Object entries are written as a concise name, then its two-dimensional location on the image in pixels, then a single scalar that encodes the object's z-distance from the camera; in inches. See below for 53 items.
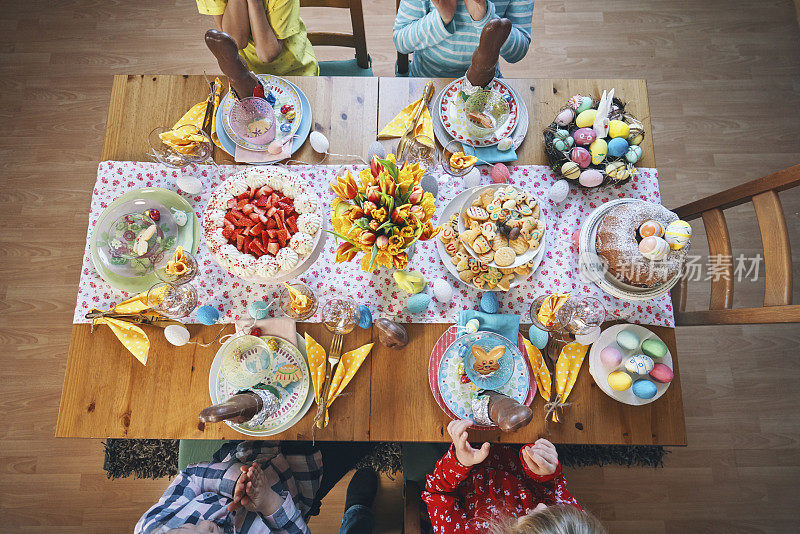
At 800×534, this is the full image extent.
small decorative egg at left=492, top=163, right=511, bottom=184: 55.5
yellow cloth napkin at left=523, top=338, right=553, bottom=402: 52.1
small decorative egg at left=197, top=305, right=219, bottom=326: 51.5
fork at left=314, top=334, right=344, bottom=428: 51.6
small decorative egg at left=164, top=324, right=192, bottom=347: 52.3
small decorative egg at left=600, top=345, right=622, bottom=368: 50.9
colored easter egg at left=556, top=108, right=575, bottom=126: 55.2
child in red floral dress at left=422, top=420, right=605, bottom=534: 48.3
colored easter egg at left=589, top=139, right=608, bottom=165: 54.1
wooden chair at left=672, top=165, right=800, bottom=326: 48.1
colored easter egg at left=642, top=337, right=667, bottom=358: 51.0
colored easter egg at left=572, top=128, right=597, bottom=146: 54.0
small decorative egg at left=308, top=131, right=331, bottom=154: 56.7
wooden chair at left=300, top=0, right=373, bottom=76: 69.6
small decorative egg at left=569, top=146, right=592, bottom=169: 53.7
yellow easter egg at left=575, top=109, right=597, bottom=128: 54.2
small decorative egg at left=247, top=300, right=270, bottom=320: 52.6
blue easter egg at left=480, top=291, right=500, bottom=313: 52.4
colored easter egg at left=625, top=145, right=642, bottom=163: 54.7
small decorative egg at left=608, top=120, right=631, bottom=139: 54.1
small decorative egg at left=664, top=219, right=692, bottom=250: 46.3
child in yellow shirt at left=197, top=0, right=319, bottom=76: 60.5
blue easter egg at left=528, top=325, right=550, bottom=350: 52.1
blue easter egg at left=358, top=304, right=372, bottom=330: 53.0
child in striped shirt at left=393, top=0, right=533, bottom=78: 61.0
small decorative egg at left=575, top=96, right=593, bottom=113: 55.1
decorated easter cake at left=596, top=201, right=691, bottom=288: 46.7
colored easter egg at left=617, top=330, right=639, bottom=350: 51.5
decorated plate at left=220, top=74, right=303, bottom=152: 57.9
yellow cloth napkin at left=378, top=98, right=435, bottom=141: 57.8
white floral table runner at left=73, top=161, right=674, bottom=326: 54.1
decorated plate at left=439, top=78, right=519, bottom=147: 57.4
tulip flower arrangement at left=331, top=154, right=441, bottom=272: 40.3
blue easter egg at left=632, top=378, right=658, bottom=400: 49.9
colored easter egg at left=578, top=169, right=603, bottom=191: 53.9
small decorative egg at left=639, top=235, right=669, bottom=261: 45.8
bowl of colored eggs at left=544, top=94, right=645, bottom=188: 54.1
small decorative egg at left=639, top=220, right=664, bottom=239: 47.1
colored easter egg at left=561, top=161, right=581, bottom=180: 54.2
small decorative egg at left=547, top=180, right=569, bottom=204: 54.5
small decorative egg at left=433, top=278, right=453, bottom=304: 52.2
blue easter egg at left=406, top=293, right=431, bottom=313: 52.1
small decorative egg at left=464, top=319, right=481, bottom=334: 51.8
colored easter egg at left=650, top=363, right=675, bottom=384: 50.6
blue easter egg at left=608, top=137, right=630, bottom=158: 54.2
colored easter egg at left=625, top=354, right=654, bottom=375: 50.2
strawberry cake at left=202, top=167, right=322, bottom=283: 47.4
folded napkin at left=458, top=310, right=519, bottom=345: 52.3
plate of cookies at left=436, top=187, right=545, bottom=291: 52.2
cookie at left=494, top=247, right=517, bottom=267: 49.1
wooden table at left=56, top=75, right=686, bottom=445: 52.1
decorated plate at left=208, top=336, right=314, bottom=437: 51.8
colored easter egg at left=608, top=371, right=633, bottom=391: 50.1
